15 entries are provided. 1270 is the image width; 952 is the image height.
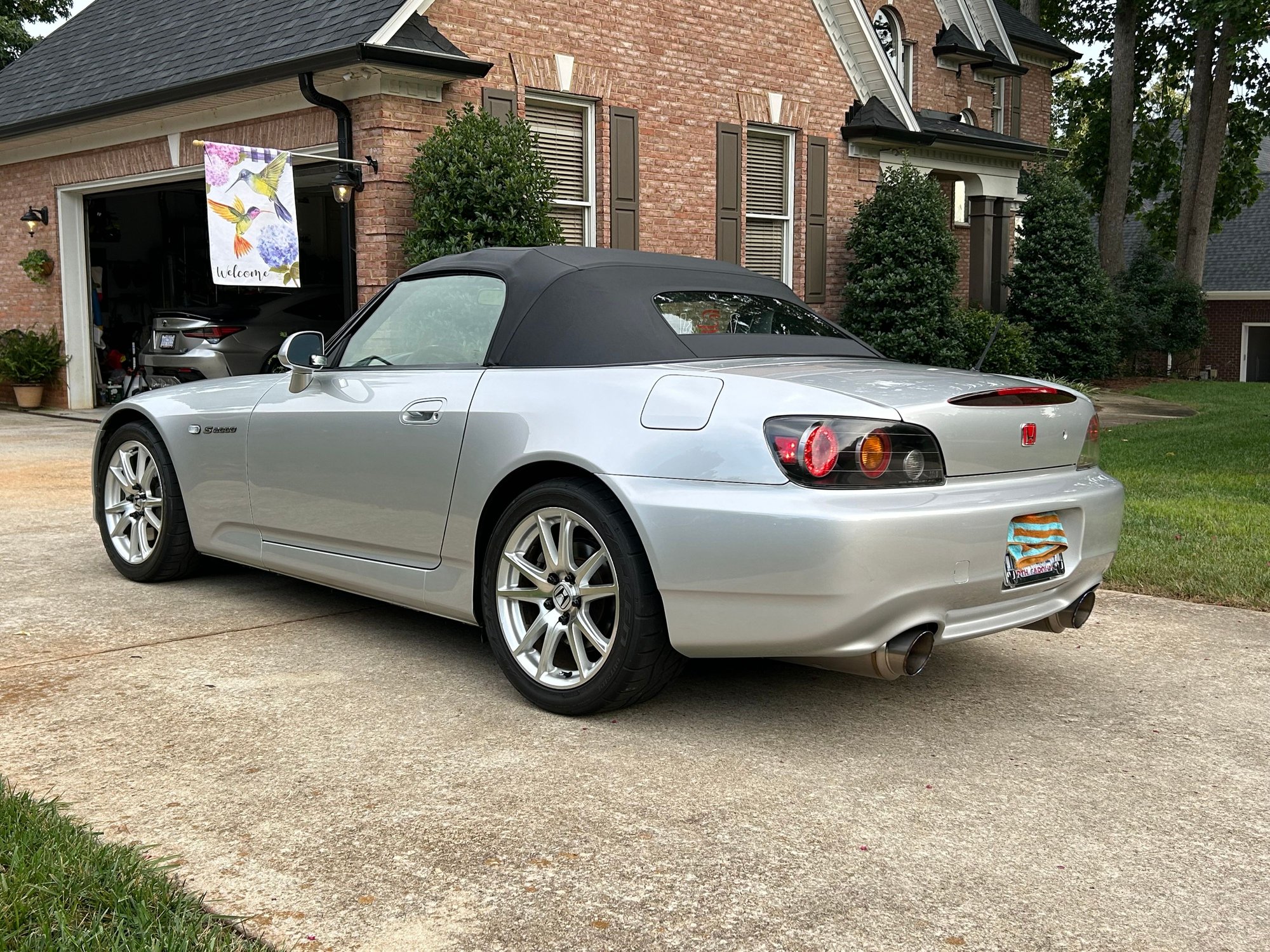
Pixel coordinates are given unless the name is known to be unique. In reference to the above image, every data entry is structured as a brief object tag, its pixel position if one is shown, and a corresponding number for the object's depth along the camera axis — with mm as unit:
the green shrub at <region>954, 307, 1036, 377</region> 16375
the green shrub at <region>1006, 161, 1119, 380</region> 19703
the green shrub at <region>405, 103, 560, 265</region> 10906
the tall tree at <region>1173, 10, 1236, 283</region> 26750
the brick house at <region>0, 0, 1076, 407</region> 11414
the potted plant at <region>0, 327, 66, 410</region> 15812
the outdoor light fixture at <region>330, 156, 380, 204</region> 11234
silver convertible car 3391
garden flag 10664
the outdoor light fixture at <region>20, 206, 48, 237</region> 15414
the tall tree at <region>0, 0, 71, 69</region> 27000
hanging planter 15727
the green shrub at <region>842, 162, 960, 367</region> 15352
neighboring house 36500
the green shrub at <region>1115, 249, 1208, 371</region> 26656
